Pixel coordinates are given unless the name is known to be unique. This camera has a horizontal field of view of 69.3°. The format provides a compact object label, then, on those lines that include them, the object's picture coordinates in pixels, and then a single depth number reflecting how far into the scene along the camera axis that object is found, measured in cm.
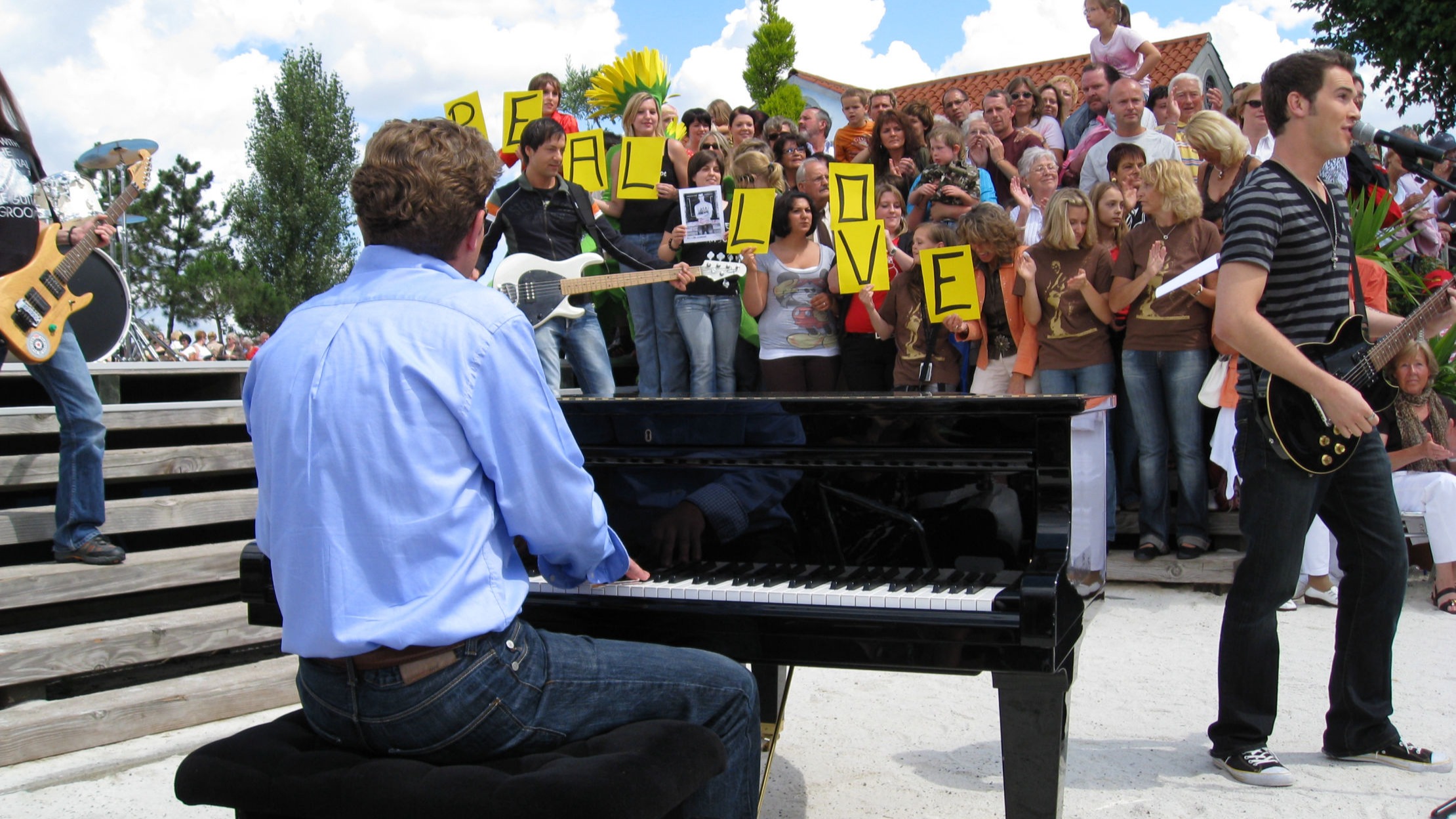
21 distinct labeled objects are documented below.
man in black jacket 642
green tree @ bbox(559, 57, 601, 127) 4356
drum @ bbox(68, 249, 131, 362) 650
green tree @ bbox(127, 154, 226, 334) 4153
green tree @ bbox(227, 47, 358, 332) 3475
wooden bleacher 429
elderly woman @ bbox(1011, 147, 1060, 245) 698
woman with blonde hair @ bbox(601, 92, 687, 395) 693
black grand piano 231
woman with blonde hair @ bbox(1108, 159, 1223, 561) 566
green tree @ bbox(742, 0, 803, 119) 2384
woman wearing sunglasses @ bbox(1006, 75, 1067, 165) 837
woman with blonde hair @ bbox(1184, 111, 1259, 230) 595
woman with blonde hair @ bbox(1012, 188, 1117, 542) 594
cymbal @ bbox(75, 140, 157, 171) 788
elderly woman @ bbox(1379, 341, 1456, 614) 580
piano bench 180
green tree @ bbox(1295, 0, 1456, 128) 2047
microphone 290
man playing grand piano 188
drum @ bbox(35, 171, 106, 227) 518
